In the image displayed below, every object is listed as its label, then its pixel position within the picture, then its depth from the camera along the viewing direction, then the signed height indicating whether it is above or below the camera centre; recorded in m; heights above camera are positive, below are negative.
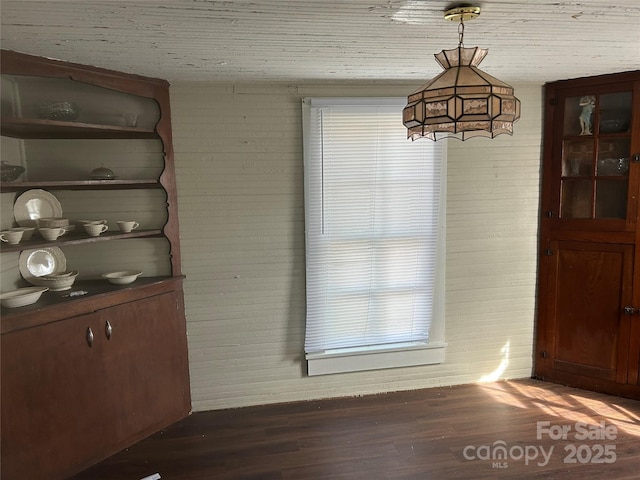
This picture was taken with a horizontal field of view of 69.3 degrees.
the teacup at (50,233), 2.45 -0.19
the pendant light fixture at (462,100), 1.55 +0.31
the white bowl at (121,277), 2.74 -0.49
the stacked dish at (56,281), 2.57 -0.47
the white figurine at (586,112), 3.13 +0.52
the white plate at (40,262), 2.62 -0.38
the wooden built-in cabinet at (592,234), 3.05 -0.31
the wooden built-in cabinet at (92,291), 2.26 -0.54
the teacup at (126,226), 2.78 -0.18
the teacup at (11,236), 2.27 -0.19
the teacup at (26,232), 2.44 -0.19
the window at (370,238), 3.05 -0.32
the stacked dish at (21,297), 2.24 -0.49
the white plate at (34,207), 2.59 -0.06
